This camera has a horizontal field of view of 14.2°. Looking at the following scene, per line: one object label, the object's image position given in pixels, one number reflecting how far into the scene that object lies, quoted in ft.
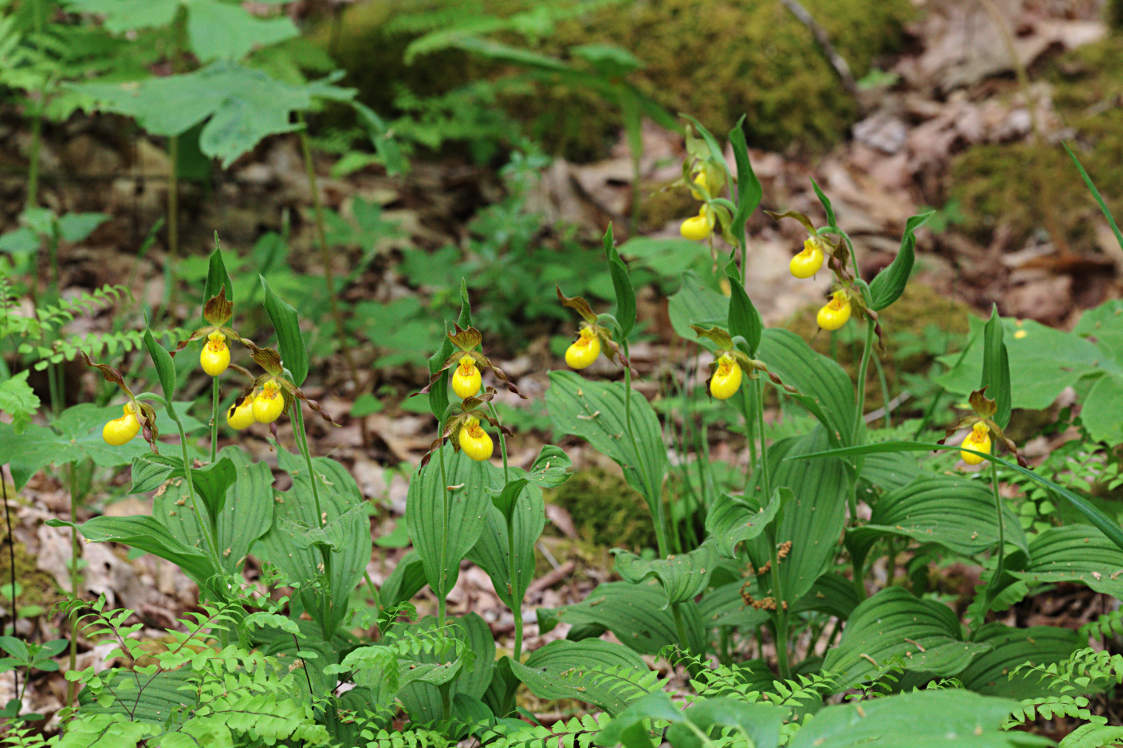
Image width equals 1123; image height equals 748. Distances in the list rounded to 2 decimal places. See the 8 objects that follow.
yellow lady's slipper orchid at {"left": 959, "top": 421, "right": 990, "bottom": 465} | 8.81
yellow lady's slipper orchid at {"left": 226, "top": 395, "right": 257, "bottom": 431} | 8.77
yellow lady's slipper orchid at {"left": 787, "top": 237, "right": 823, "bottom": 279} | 8.94
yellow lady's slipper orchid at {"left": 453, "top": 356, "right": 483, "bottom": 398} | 8.76
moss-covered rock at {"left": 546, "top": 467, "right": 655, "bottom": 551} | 10.12
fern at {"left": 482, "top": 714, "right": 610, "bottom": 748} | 8.61
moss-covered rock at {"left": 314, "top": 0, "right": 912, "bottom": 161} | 15.75
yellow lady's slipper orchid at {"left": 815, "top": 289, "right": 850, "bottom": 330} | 8.92
